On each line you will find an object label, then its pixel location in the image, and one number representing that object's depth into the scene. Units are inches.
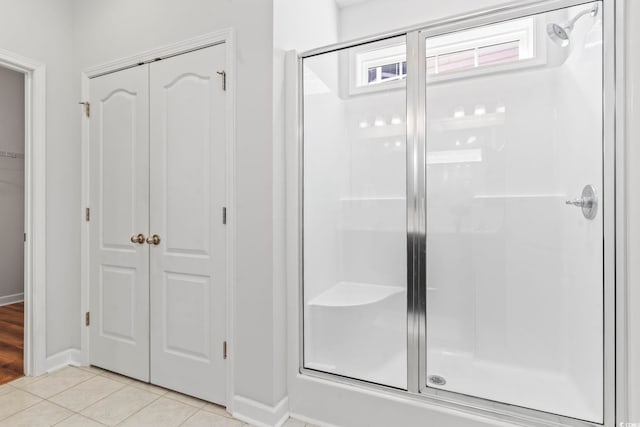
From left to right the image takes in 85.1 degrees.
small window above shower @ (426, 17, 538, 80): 70.1
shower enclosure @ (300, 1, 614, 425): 62.9
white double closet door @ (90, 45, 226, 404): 79.8
